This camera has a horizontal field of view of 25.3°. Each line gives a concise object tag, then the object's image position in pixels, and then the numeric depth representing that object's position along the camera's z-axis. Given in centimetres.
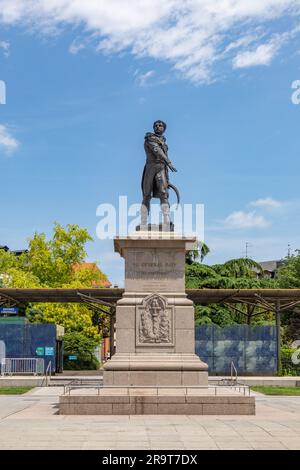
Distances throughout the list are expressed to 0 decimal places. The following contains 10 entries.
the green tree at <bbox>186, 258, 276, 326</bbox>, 5006
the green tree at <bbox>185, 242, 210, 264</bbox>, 5624
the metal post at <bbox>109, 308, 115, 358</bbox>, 3450
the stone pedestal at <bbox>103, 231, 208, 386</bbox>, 1656
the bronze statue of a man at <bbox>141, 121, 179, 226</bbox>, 1883
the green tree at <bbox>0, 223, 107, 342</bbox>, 4734
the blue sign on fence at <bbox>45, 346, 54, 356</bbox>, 3356
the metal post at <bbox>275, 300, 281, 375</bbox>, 3328
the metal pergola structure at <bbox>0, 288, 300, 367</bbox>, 3231
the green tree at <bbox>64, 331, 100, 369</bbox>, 4438
